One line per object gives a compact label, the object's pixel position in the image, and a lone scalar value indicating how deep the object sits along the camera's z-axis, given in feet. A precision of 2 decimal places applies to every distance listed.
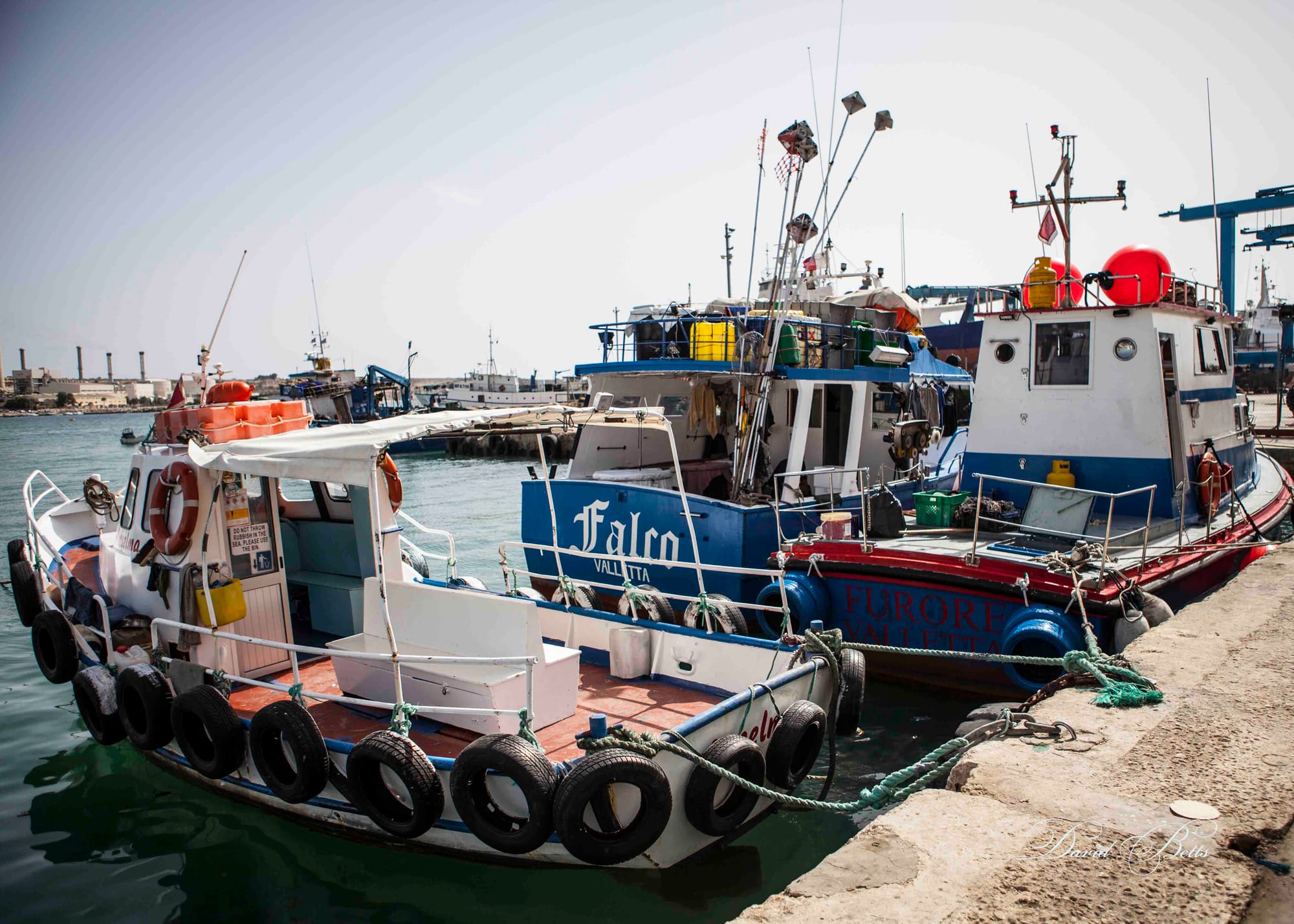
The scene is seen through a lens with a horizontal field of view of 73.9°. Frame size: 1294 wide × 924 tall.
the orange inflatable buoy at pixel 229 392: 26.08
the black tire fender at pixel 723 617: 25.18
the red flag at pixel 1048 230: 36.37
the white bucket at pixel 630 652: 23.94
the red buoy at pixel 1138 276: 32.42
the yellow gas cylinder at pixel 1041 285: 33.47
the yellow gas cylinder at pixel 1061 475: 32.07
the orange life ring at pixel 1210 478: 32.07
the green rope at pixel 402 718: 17.97
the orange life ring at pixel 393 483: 25.40
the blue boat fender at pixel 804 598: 28.78
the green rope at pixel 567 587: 27.22
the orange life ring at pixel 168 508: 22.79
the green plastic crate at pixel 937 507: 33.17
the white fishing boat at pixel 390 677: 16.83
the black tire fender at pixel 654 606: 26.71
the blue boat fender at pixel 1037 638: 23.82
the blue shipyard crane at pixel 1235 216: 100.12
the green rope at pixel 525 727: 16.99
